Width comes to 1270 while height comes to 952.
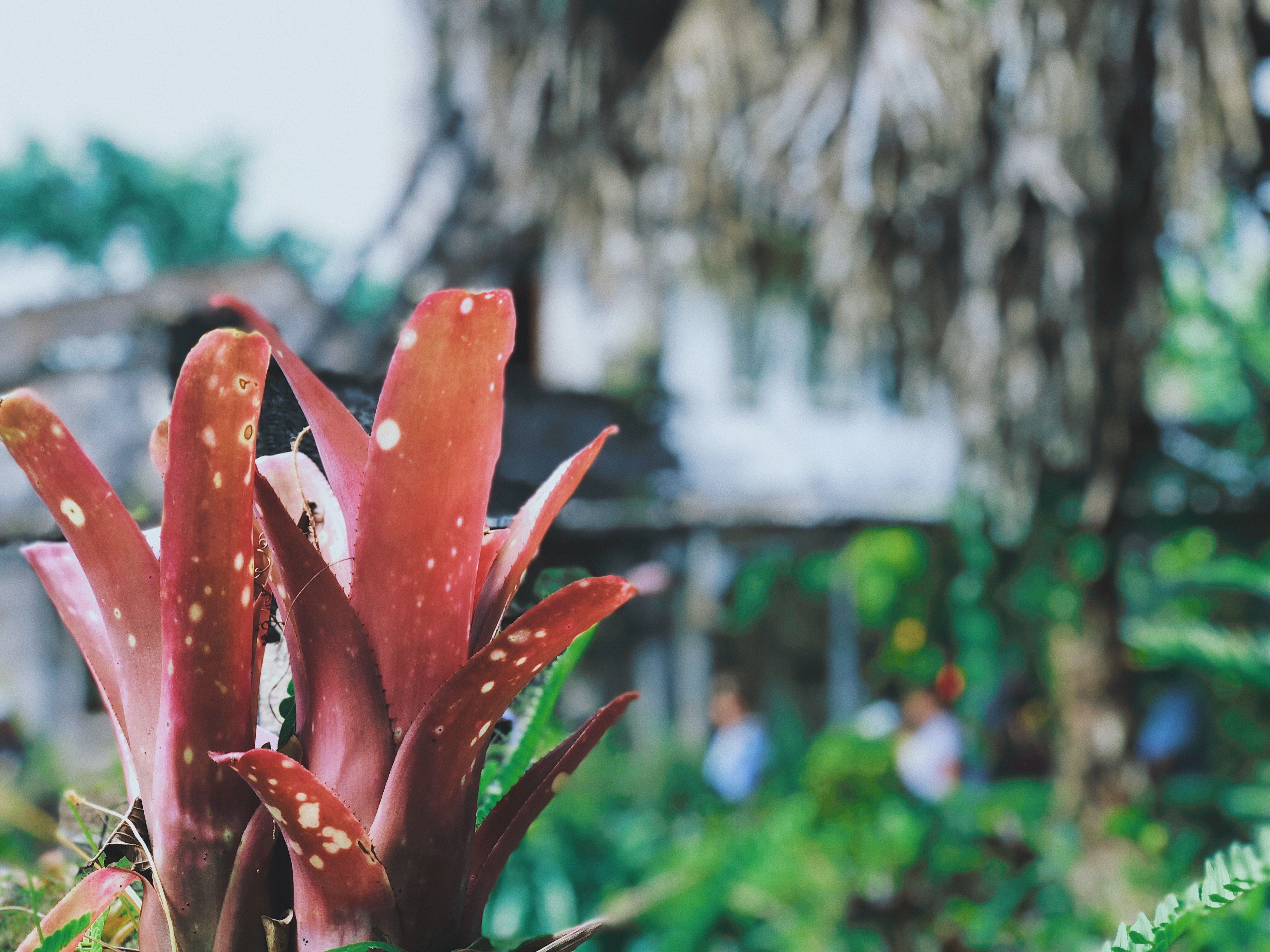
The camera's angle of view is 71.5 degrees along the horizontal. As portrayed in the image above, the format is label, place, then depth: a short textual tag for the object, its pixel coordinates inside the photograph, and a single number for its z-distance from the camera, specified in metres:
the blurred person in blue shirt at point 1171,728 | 5.04
